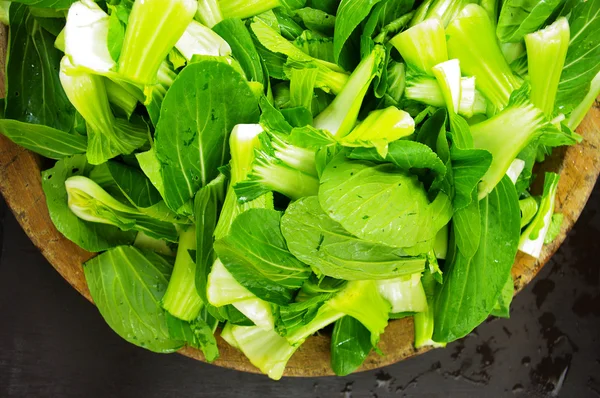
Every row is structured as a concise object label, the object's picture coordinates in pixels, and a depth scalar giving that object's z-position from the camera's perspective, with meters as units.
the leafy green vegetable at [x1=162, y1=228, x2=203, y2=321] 0.58
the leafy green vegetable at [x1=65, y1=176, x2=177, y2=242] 0.57
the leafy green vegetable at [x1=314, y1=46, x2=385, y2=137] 0.50
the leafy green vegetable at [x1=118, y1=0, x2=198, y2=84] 0.47
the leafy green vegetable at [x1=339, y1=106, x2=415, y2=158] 0.44
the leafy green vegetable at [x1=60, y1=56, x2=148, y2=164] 0.50
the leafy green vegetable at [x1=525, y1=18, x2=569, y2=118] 0.53
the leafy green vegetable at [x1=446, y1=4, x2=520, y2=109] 0.53
